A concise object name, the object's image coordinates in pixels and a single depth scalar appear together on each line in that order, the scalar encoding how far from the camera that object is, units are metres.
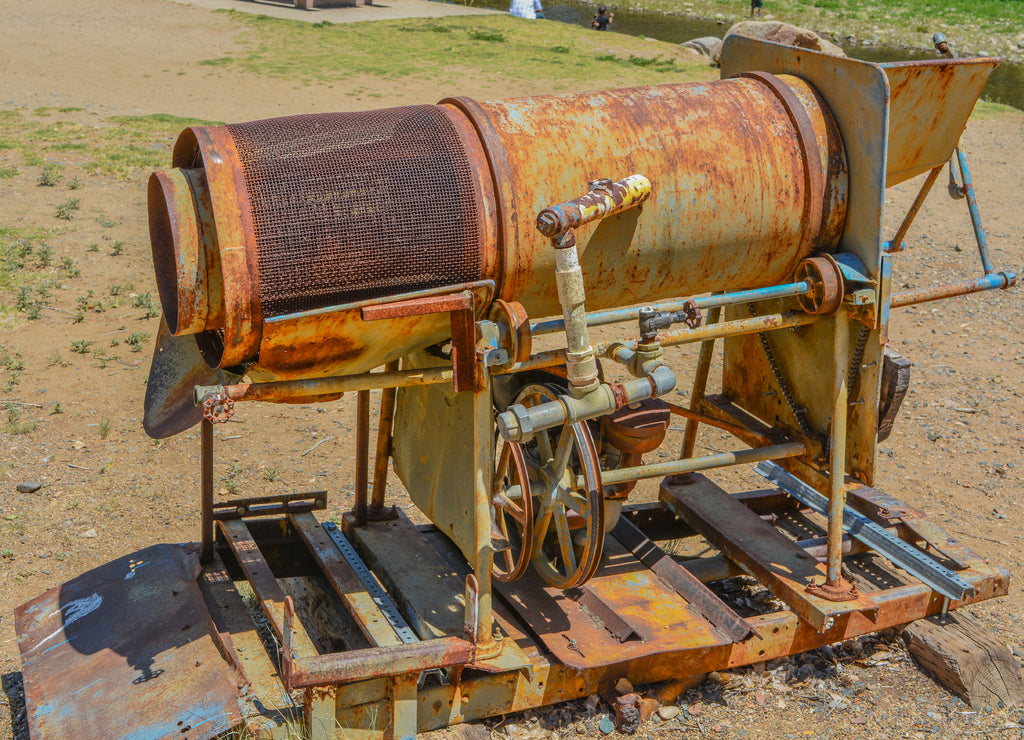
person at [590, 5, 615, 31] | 21.09
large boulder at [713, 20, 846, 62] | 13.68
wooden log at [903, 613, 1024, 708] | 4.09
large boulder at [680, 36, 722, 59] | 18.96
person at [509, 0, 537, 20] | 21.63
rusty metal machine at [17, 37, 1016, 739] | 3.24
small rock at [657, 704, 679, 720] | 3.94
